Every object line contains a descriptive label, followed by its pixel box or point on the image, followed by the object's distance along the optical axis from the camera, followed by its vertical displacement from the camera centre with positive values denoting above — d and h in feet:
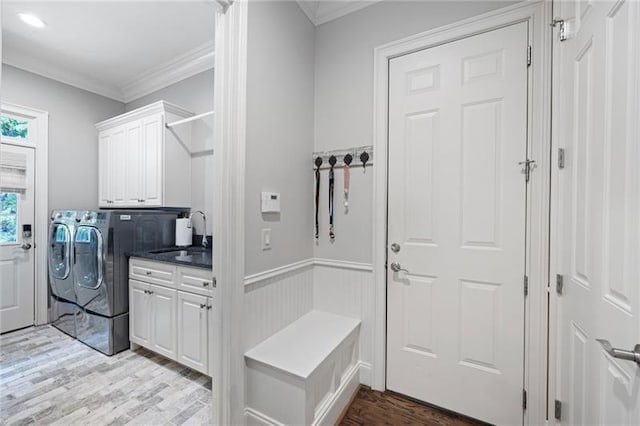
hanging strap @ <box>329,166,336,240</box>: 6.92 +0.53
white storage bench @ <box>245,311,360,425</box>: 4.81 -2.99
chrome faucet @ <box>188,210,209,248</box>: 9.33 -0.63
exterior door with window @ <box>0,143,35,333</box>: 9.39 -1.11
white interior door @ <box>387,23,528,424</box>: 5.26 -0.23
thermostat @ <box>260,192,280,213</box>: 5.63 +0.17
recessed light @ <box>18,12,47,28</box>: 7.72 +5.20
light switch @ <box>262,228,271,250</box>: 5.67 -0.57
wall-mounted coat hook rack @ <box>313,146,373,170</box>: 6.54 +1.29
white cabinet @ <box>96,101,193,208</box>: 9.26 +1.72
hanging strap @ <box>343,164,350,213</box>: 6.73 +0.57
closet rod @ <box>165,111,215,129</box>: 8.89 +2.83
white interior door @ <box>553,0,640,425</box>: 2.86 +0.04
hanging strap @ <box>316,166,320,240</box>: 7.09 +0.38
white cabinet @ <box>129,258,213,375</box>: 6.70 -2.72
